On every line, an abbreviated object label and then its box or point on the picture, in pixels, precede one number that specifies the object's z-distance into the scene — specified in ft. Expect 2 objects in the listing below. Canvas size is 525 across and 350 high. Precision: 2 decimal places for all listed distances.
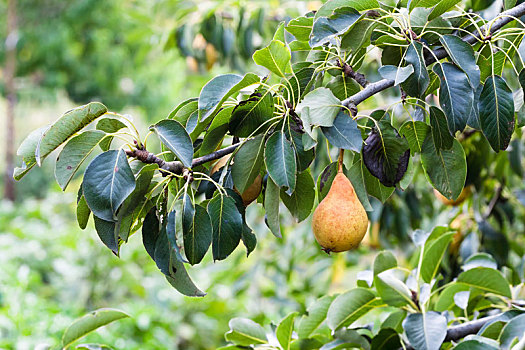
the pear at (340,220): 5.10
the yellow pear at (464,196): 7.96
